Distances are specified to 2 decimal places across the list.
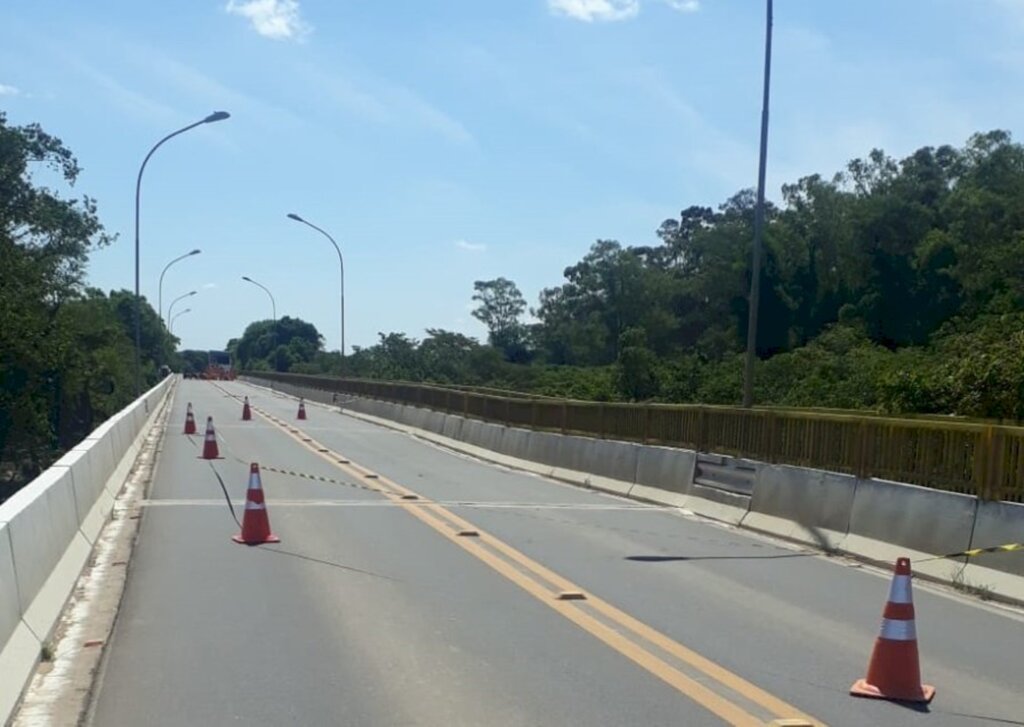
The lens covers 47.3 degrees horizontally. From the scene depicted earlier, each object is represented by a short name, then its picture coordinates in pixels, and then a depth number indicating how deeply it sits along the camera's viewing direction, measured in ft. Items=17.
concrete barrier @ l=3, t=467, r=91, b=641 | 23.86
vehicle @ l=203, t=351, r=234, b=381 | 432.25
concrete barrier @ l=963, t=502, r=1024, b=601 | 31.96
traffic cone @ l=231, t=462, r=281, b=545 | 39.86
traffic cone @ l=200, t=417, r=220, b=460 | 79.00
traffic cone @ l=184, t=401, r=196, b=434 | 109.81
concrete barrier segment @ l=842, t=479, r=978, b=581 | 34.65
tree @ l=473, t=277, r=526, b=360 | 470.80
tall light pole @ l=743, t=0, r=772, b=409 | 58.85
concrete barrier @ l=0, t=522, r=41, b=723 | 20.05
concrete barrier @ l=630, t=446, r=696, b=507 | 54.60
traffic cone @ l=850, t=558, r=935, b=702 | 21.39
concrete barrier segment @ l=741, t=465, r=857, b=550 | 40.93
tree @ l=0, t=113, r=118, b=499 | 140.87
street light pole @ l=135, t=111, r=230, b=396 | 114.93
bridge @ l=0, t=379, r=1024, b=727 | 20.83
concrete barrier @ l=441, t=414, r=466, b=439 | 99.89
